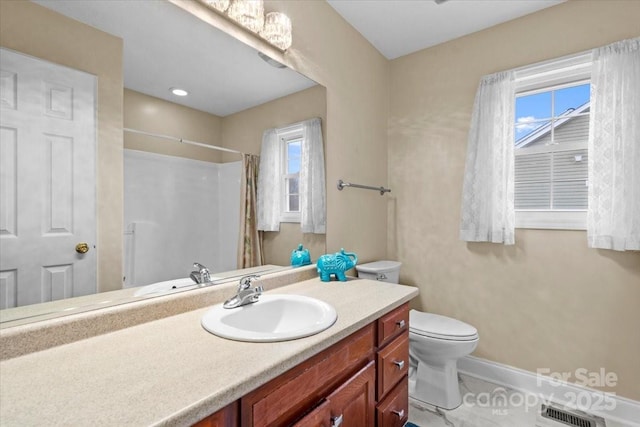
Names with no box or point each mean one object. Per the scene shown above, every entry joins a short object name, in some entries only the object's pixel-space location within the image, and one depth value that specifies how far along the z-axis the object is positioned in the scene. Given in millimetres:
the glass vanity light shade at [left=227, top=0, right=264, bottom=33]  1399
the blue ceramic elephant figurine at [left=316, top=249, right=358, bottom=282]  1717
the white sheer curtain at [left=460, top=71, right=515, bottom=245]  2021
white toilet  1802
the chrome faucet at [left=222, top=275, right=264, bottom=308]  1218
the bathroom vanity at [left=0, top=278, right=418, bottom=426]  599
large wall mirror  867
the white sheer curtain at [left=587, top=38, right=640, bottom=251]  1659
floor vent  1724
